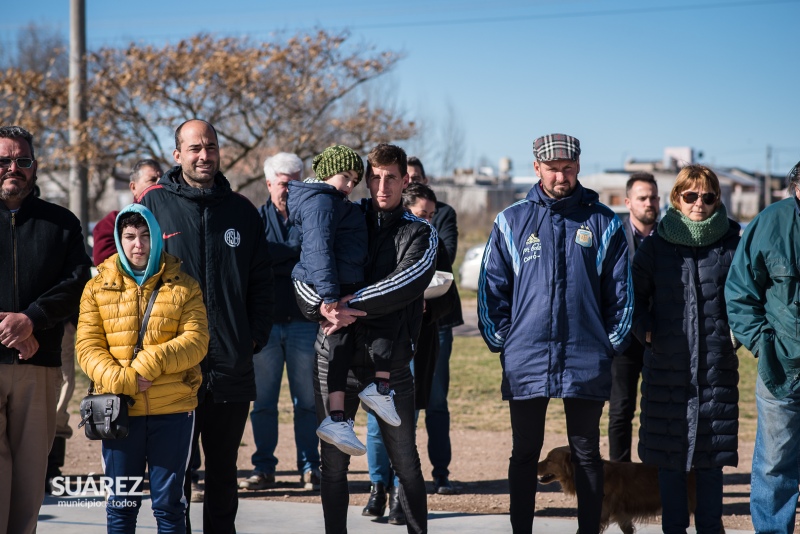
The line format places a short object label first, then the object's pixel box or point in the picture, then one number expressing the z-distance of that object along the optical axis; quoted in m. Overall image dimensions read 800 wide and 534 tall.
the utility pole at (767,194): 62.28
